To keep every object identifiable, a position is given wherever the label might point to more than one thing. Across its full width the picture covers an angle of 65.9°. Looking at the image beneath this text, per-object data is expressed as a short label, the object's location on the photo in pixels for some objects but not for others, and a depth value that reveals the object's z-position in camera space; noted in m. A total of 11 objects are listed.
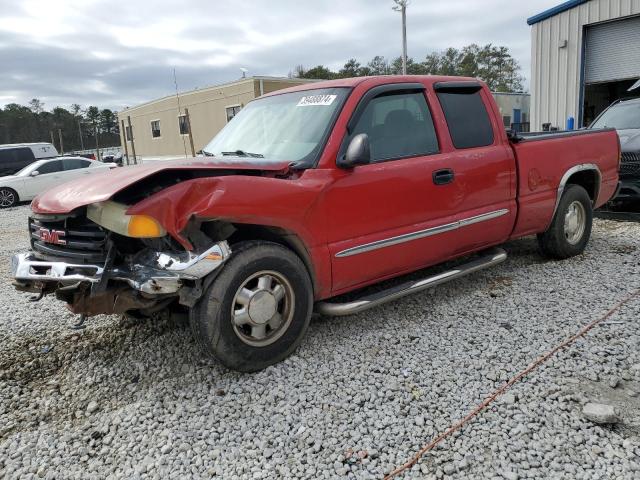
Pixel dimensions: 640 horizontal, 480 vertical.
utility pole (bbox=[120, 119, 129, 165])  35.32
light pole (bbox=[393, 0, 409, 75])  27.28
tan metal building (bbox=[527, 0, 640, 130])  13.54
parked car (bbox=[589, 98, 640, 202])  7.21
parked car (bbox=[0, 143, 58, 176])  18.45
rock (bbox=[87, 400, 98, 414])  2.88
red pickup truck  2.84
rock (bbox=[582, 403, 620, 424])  2.50
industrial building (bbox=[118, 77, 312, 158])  22.28
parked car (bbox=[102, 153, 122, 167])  15.82
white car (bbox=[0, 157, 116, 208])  15.31
